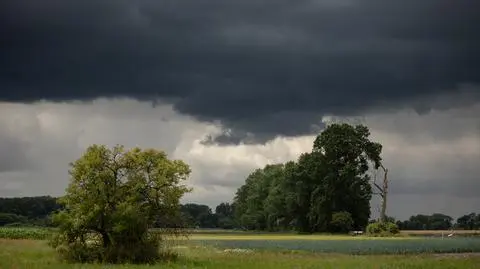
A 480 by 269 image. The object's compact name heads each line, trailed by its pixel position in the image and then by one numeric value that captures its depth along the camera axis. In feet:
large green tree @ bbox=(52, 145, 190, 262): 166.40
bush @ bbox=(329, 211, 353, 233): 445.37
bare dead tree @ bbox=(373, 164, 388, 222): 449.48
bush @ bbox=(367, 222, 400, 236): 409.31
